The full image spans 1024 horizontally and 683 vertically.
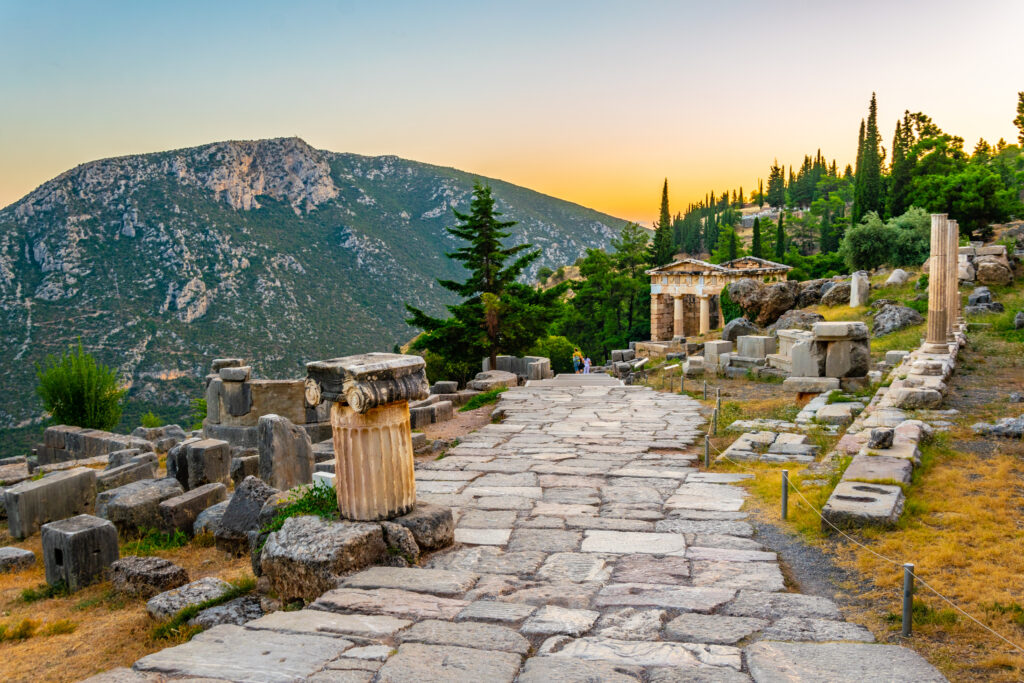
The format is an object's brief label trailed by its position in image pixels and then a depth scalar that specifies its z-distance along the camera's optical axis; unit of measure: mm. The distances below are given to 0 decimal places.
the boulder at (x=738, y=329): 28109
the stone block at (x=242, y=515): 6562
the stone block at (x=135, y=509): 7715
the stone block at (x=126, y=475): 10670
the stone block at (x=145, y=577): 5715
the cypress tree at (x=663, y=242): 53375
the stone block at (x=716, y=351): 19442
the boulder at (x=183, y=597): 4906
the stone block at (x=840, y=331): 13031
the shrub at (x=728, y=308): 39000
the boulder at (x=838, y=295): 31891
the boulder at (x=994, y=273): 26141
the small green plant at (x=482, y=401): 14633
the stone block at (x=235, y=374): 12742
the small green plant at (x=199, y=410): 37781
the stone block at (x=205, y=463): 9195
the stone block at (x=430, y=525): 5133
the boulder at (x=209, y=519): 7457
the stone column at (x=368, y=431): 4930
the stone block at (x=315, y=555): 4551
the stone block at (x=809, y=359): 13312
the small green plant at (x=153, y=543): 7233
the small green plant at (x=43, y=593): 6117
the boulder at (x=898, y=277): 30719
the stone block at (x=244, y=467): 9039
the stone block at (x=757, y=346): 19094
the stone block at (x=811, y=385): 12773
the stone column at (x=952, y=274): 16672
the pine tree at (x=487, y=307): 22859
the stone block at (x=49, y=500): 8766
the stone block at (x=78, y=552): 6164
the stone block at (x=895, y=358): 15617
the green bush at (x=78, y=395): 23078
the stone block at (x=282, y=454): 8148
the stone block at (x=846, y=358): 13195
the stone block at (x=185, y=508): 7629
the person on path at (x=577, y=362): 30688
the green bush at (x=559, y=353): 43500
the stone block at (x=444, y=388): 16703
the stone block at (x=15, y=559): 7254
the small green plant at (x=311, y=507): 5223
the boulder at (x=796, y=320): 28036
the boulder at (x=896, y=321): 22203
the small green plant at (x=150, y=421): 35438
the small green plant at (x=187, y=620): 4594
